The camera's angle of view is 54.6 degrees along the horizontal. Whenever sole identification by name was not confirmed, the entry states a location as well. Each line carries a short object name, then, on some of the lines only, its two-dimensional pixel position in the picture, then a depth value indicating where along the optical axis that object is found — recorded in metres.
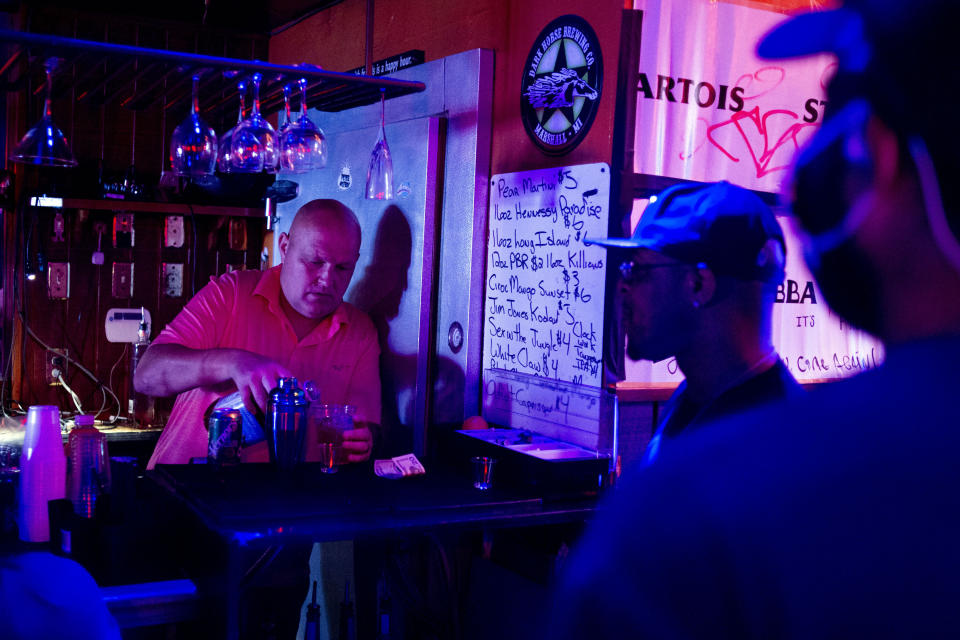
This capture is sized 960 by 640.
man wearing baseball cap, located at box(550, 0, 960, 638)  0.48
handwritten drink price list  2.93
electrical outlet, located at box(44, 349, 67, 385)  5.03
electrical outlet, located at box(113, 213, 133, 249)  5.16
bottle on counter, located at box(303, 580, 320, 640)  2.83
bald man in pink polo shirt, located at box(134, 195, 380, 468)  3.43
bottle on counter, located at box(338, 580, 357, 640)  2.86
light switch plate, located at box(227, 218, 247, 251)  5.42
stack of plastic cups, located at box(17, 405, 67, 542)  2.32
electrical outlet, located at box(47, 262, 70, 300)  5.05
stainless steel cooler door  3.59
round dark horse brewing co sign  2.97
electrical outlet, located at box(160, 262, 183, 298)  5.30
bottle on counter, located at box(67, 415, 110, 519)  2.38
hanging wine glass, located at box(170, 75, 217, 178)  3.09
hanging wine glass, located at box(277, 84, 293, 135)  3.19
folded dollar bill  2.74
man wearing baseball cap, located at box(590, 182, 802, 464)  1.95
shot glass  2.64
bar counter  2.12
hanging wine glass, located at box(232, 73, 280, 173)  3.10
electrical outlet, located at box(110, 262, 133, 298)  5.18
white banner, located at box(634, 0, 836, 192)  2.89
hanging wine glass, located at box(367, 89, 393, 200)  3.30
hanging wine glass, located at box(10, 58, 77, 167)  2.92
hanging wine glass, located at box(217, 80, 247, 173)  3.14
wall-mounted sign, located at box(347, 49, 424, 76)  3.79
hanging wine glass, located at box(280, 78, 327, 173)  3.13
